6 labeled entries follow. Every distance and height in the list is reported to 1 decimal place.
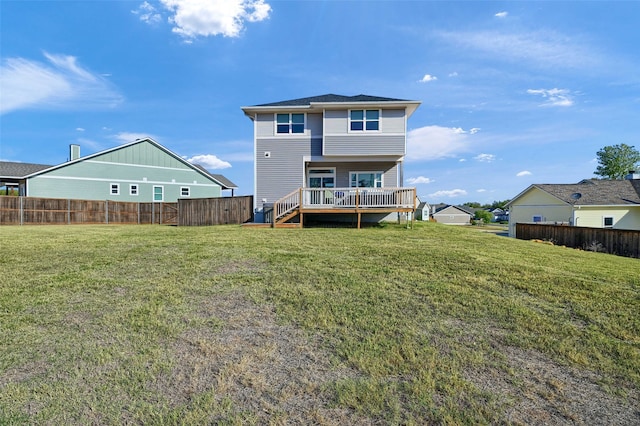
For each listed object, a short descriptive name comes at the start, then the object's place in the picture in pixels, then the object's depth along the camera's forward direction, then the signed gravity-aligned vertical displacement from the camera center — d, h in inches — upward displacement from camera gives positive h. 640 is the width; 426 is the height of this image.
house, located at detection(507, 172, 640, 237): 954.7 +26.9
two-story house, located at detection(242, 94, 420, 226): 627.8 +128.8
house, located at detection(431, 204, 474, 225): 2731.3 -18.8
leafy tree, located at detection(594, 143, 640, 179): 1902.1 +305.6
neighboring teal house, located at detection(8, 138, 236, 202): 922.1 +111.8
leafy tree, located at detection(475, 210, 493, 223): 2626.0 -26.9
